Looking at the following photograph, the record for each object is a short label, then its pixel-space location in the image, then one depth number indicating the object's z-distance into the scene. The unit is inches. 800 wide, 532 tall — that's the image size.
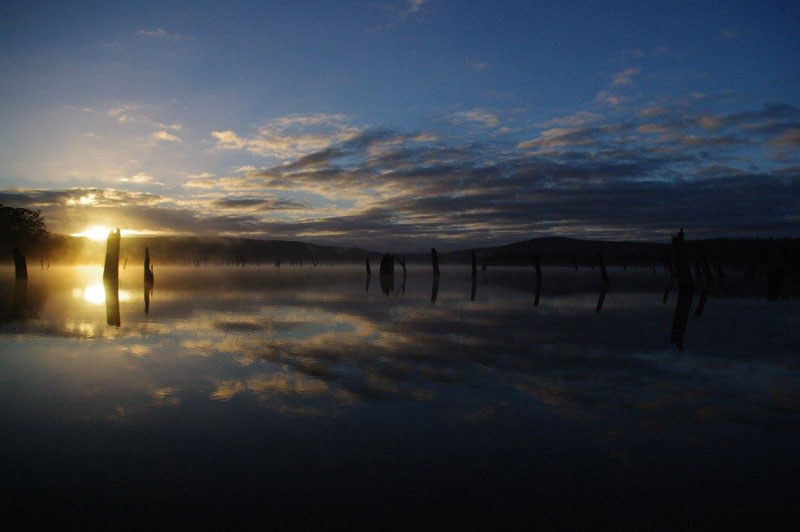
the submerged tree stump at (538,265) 1549.7
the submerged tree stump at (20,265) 1624.0
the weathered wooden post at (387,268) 2409.0
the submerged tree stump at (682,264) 885.8
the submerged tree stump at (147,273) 1506.6
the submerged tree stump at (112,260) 1460.4
